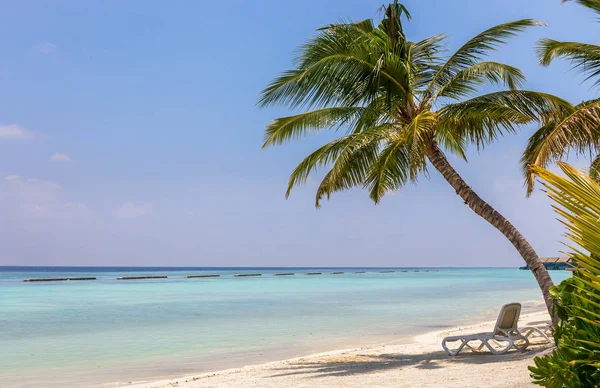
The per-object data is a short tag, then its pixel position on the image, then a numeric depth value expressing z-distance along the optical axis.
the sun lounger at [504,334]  9.23
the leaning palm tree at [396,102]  9.56
